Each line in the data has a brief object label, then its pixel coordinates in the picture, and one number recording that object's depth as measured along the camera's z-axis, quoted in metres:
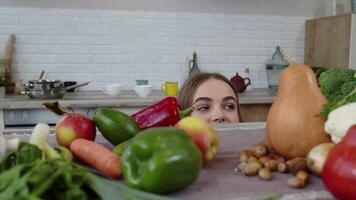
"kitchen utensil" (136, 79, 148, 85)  2.96
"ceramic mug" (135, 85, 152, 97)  2.73
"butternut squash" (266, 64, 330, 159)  0.77
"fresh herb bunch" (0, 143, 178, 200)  0.56
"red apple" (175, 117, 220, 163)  0.76
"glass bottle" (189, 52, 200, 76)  3.17
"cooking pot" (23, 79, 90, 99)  2.48
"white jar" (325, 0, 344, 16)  3.33
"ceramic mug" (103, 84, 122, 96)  2.71
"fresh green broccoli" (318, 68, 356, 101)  0.86
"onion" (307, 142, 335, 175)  0.69
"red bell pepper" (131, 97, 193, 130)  1.01
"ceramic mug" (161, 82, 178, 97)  2.82
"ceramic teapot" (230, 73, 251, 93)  2.98
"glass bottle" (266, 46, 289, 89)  3.28
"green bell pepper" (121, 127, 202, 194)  0.61
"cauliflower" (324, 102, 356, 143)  0.70
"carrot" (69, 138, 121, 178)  0.69
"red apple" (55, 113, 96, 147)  0.86
